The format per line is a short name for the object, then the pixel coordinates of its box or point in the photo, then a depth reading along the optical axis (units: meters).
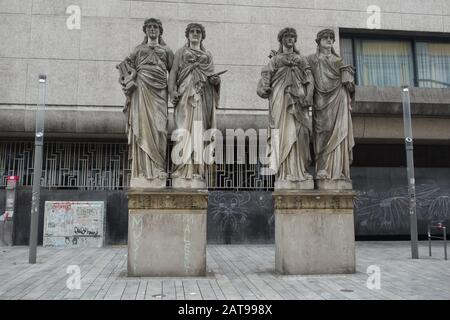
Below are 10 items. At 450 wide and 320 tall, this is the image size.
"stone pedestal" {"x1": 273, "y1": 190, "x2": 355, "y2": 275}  10.06
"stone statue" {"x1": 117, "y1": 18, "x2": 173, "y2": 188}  9.95
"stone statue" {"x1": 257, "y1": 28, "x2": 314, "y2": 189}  10.38
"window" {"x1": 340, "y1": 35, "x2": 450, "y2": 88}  19.89
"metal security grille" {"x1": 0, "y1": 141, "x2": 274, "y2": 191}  17.83
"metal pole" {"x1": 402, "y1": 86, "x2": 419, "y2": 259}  13.68
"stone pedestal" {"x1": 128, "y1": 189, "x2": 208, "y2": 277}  9.63
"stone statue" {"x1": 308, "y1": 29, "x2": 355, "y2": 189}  10.53
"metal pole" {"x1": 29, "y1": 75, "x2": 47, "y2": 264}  12.86
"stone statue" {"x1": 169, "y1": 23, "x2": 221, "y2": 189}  10.04
